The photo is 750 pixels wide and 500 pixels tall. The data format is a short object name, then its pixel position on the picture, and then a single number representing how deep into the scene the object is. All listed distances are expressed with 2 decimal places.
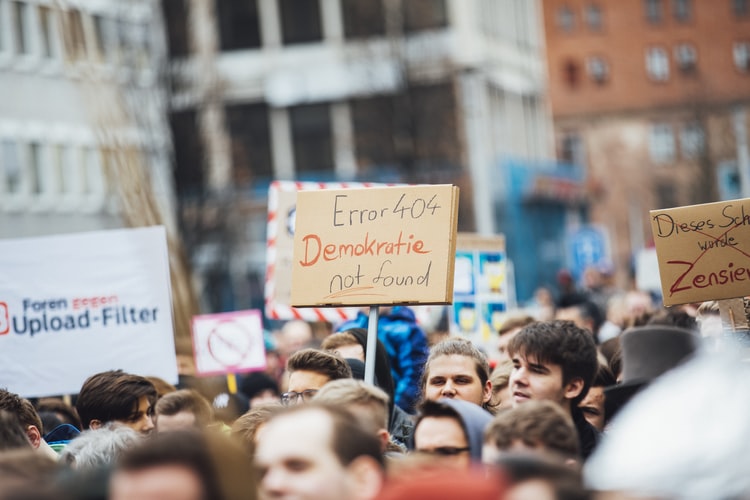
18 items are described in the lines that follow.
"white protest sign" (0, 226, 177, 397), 17.95
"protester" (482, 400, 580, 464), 9.16
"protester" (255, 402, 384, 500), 7.95
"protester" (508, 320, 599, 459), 11.88
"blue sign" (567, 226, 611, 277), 52.59
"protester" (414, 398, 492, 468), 9.75
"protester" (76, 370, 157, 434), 14.03
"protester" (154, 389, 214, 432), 14.02
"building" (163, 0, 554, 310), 62.82
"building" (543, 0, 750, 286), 136.79
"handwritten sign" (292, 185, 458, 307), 14.05
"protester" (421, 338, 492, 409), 13.08
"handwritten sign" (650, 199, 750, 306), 14.43
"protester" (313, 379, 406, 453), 10.27
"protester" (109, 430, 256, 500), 7.24
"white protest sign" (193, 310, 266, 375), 21.67
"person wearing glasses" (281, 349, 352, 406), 13.14
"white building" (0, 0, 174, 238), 58.02
